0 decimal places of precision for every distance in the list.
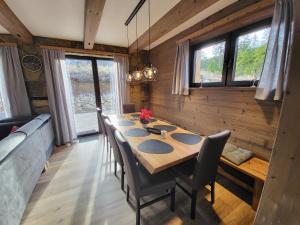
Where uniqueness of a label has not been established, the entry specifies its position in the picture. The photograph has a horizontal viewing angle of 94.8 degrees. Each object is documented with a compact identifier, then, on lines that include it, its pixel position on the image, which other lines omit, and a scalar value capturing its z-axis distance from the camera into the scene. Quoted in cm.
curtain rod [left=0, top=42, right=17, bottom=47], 263
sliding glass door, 350
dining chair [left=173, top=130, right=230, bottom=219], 124
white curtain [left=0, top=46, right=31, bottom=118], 270
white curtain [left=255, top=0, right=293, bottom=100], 136
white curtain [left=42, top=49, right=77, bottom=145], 298
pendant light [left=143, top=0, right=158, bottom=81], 202
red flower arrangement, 241
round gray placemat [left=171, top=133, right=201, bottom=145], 168
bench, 145
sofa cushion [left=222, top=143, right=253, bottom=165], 167
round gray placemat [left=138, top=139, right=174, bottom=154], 143
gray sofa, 121
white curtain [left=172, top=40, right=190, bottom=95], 265
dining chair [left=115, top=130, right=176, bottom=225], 121
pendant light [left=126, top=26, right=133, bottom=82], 253
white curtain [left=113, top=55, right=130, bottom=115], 367
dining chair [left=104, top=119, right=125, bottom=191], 167
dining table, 127
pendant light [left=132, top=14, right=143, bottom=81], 229
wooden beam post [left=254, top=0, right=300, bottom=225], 84
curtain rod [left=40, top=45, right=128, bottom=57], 295
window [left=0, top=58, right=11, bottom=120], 275
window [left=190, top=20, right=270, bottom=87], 175
